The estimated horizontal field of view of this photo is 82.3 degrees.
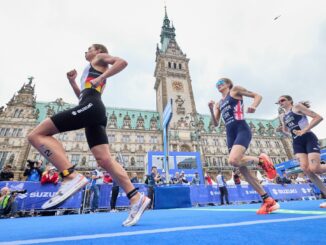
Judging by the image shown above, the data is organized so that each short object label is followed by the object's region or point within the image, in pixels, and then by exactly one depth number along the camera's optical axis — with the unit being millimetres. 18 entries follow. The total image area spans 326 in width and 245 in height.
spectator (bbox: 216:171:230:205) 10438
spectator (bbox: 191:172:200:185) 13304
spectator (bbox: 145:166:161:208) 8347
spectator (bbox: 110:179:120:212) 7875
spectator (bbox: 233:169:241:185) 11945
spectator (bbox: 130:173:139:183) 10352
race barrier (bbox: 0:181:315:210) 7367
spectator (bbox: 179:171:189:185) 11773
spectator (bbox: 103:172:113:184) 9540
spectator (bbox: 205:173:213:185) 12367
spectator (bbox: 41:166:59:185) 7684
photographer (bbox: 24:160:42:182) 8086
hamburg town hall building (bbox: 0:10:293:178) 32375
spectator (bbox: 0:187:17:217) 6309
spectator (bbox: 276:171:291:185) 12790
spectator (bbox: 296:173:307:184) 14602
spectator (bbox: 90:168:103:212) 8094
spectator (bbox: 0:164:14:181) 7797
